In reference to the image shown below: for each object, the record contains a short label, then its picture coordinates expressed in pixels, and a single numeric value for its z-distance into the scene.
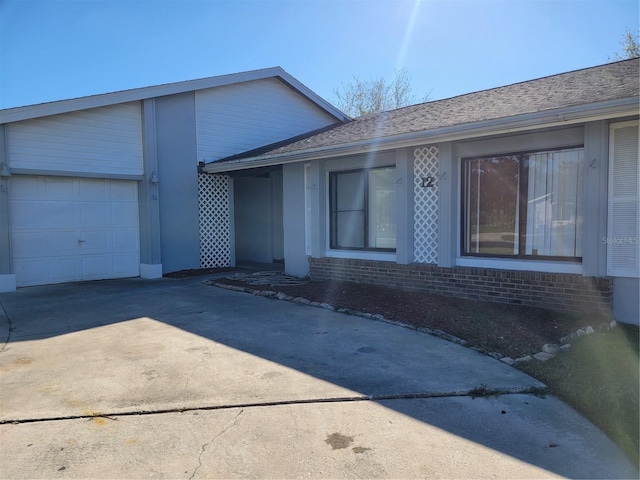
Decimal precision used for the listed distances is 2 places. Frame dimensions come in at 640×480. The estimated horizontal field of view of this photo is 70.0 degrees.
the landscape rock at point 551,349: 5.26
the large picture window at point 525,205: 7.01
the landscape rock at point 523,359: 4.99
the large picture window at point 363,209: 9.24
